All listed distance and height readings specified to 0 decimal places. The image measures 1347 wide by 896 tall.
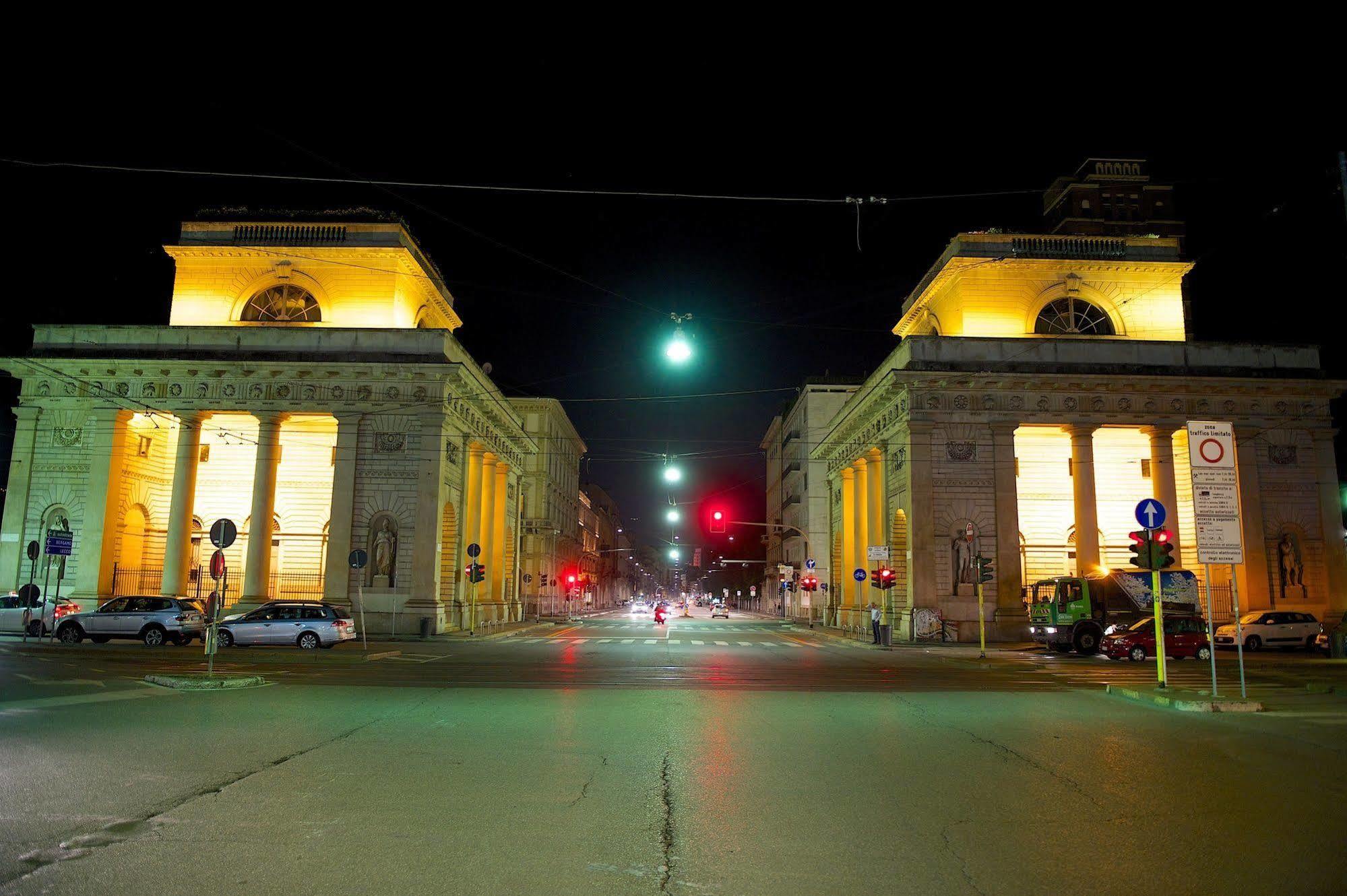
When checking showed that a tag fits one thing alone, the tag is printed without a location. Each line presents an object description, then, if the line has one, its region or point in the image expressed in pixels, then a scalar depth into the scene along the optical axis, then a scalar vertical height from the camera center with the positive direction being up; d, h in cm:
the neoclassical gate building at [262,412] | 3416 +625
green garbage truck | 2984 -77
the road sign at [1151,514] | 1608 +122
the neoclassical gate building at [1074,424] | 3522 +640
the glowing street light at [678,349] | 1922 +486
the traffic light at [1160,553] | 1606 +51
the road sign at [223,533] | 1828 +76
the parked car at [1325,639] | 2849 -189
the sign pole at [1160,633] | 1575 -93
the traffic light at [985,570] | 2734 +29
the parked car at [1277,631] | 3166 -167
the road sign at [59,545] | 2650 +67
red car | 2636 -173
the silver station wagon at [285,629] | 2705 -175
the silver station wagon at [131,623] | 2678 -164
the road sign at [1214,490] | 1452 +151
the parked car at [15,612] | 2973 -147
